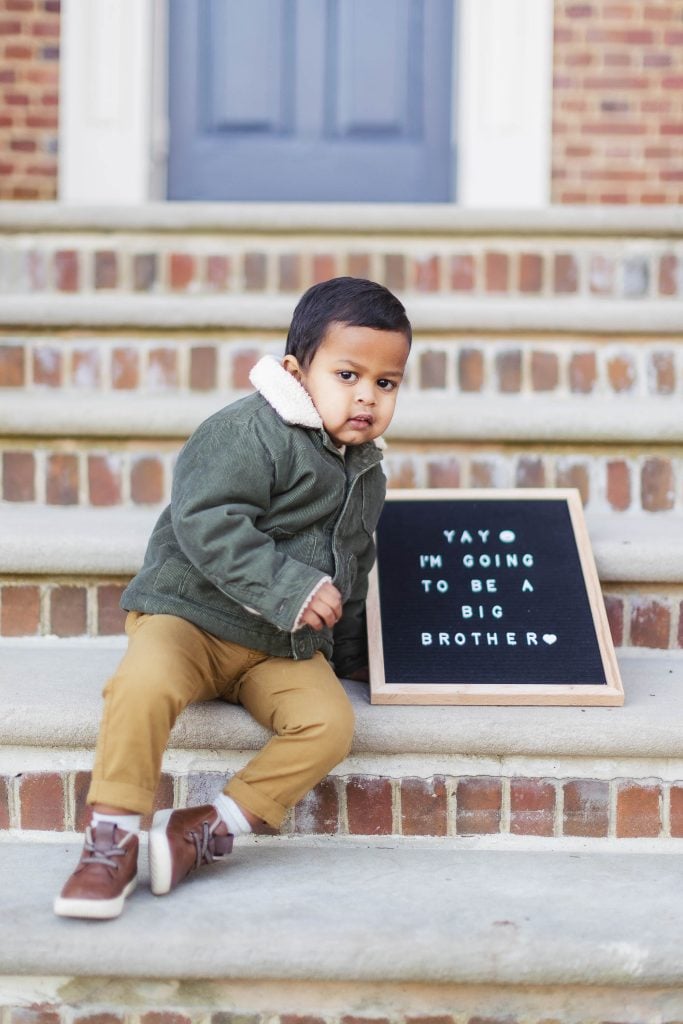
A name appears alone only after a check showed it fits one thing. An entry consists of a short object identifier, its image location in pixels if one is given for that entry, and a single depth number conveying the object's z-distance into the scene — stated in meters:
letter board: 1.77
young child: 1.47
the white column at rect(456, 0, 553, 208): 3.74
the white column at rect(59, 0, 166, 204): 3.73
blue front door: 3.89
